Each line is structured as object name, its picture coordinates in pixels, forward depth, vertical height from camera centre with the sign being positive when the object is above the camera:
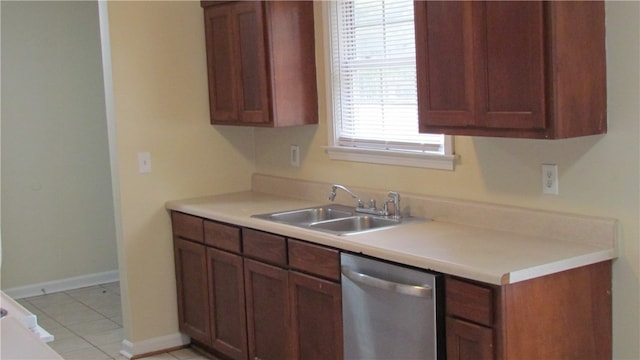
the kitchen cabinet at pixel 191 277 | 4.41 -0.89
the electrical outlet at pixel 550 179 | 3.15 -0.31
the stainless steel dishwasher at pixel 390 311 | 2.90 -0.76
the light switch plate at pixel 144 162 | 4.58 -0.25
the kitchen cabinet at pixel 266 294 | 3.74 -0.85
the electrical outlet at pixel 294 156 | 4.61 -0.26
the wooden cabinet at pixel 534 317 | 2.70 -0.74
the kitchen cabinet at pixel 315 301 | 3.39 -0.81
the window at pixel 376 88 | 3.75 +0.09
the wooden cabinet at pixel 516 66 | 2.76 +0.12
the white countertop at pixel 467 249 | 2.73 -0.54
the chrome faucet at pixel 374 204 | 3.78 -0.46
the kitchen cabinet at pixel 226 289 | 4.08 -0.89
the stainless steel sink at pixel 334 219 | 3.77 -0.53
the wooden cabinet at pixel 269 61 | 4.23 +0.26
